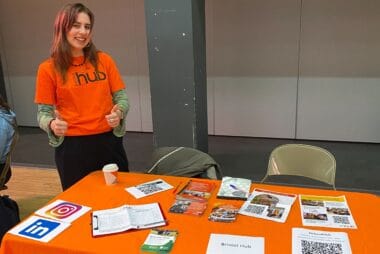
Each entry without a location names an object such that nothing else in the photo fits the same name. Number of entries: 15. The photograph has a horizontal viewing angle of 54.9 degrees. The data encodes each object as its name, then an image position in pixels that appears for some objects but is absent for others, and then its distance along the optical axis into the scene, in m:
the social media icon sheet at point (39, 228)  1.45
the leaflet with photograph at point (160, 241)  1.33
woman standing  2.01
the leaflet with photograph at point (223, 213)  1.52
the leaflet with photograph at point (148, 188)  1.77
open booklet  1.48
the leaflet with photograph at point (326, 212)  1.46
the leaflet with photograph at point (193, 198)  1.60
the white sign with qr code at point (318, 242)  1.29
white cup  1.84
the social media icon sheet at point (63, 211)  1.58
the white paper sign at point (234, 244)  1.30
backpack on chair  2.14
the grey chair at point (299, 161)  2.18
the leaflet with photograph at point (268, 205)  1.53
